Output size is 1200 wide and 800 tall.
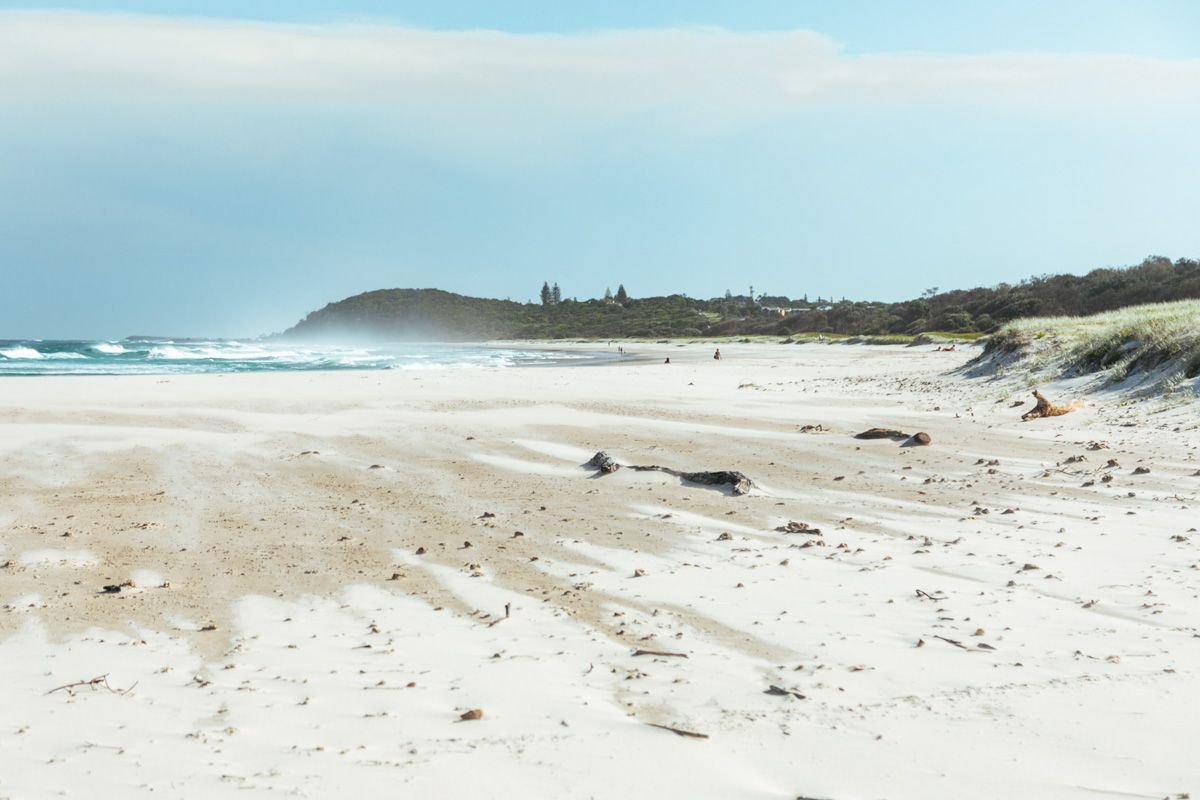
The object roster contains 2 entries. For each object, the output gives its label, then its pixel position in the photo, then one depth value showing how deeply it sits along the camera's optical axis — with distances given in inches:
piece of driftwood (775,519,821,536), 273.1
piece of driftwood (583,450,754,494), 336.5
